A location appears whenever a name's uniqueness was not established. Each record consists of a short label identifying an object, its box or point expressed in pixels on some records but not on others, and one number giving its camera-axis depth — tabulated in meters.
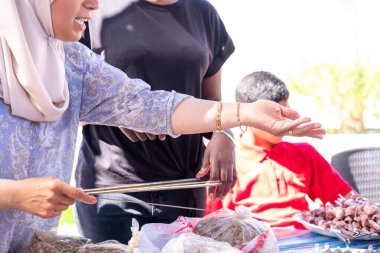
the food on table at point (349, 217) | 1.99
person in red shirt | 2.72
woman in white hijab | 1.33
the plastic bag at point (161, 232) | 1.54
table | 1.91
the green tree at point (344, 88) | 8.09
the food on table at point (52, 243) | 1.31
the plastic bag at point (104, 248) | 1.32
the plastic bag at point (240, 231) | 1.53
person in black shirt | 1.92
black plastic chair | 3.15
